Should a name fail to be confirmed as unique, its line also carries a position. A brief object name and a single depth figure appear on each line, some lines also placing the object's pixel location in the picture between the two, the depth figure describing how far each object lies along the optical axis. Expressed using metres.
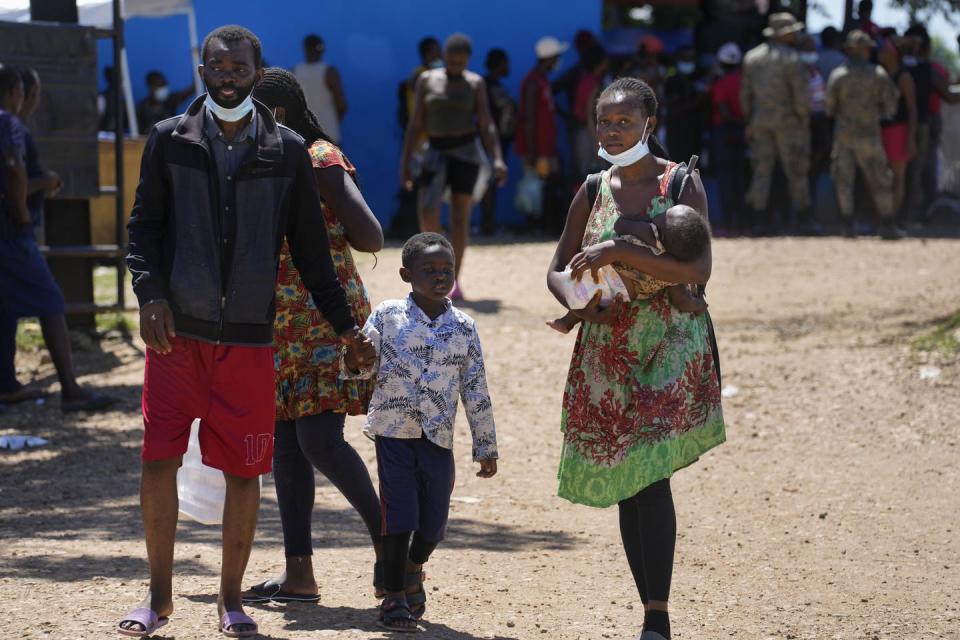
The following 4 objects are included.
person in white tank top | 29.34
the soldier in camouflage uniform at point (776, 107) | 28.56
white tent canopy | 20.28
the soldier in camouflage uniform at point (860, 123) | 28.12
